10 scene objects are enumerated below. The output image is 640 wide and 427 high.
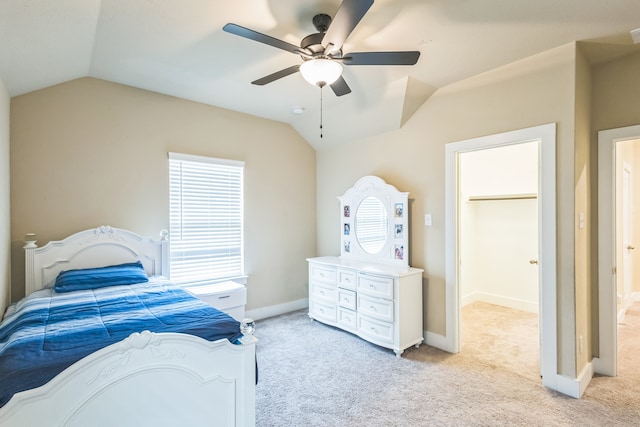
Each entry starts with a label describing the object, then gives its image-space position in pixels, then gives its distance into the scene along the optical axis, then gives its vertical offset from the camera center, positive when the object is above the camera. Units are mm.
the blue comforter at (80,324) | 1310 -601
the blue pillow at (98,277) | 2585 -525
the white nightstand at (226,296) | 3333 -870
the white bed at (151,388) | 1273 -785
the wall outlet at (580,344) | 2463 -1032
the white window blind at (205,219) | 3592 -43
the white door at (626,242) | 4077 -409
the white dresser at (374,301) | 3090 -923
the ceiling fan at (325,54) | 1817 +1019
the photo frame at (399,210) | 3510 +41
